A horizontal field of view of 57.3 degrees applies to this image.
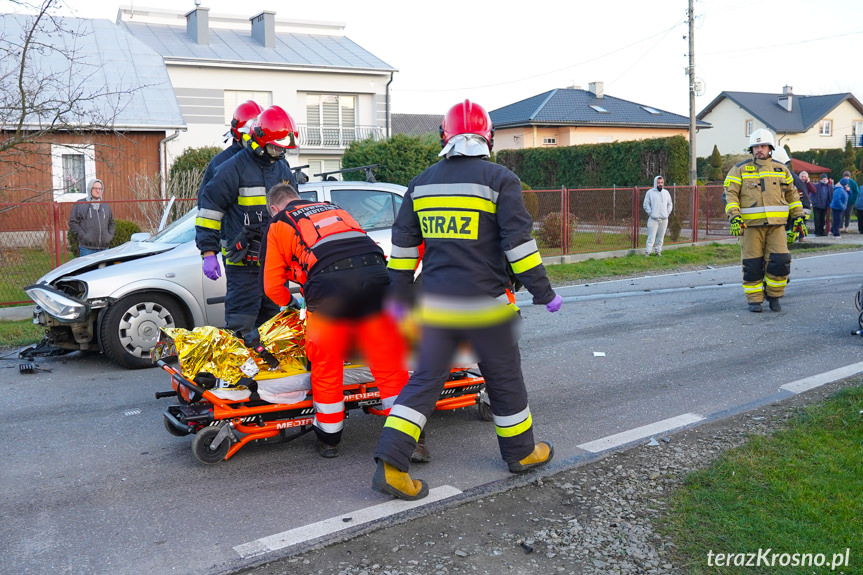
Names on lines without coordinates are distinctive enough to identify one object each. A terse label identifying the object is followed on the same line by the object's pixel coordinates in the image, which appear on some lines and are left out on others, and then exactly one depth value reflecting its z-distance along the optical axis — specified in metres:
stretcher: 4.75
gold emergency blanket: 4.83
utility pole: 27.52
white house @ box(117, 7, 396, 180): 35.25
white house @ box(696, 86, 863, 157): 57.59
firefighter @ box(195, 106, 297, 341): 5.85
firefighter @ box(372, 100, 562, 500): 4.23
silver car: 7.23
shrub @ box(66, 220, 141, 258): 12.58
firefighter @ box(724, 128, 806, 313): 9.51
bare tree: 9.60
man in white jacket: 17.75
